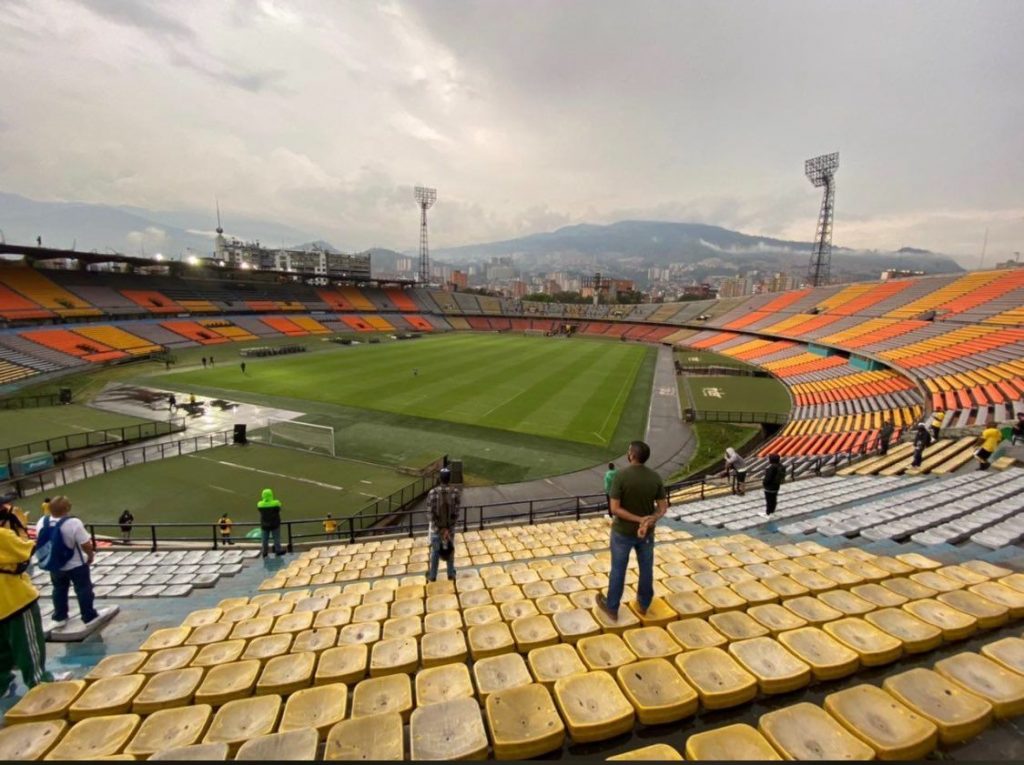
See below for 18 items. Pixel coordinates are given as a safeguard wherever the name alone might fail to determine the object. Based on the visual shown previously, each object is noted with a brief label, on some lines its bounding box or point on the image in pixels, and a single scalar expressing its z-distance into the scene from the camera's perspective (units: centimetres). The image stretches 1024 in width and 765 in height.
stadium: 322
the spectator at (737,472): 1346
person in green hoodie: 953
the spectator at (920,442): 1362
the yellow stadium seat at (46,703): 353
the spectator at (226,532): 978
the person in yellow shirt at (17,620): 423
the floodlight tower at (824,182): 6469
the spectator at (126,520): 1391
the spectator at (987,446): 1235
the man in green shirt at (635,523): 475
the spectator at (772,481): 970
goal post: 2250
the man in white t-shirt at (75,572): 574
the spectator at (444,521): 673
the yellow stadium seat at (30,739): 307
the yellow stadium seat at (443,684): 357
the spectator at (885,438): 1664
